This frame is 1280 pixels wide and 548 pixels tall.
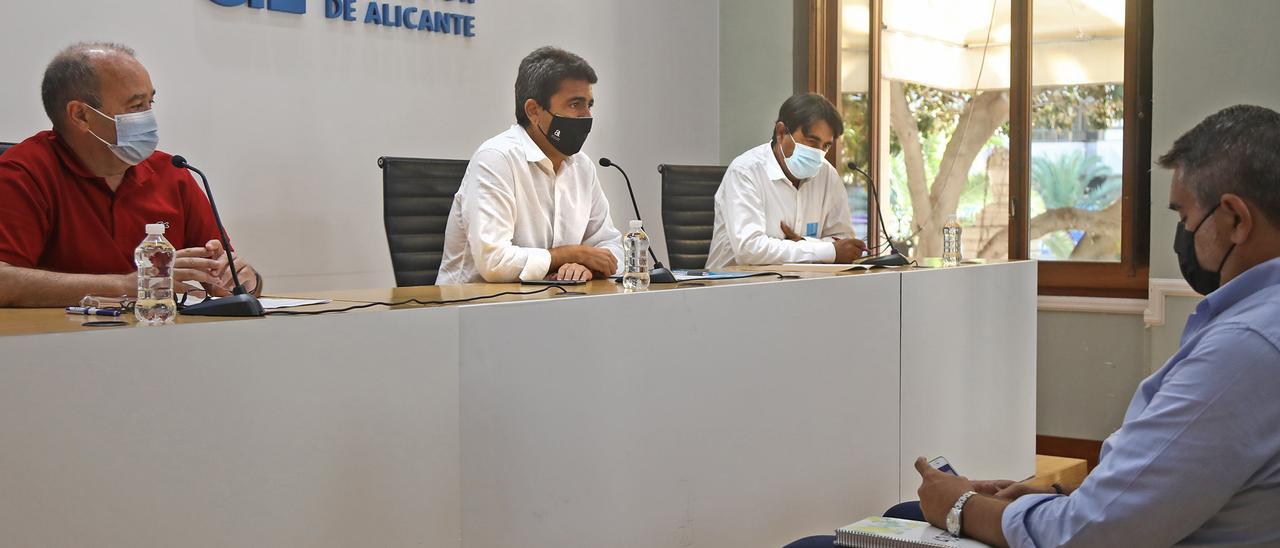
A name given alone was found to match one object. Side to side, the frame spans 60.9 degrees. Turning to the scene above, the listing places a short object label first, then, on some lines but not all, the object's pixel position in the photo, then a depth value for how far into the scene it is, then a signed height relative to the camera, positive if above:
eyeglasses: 1.58 -0.09
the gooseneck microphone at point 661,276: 2.21 -0.07
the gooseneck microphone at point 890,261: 2.87 -0.05
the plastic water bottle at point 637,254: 2.12 -0.02
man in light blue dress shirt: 1.19 -0.19
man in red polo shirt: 2.10 +0.14
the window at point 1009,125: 4.14 +0.47
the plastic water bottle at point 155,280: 1.40 -0.05
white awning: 4.20 +0.81
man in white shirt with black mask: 2.67 +0.16
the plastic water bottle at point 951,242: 3.15 +0.00
